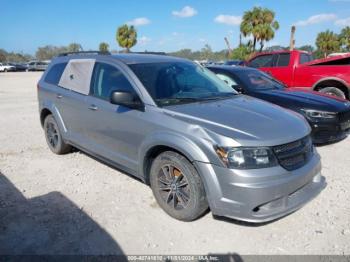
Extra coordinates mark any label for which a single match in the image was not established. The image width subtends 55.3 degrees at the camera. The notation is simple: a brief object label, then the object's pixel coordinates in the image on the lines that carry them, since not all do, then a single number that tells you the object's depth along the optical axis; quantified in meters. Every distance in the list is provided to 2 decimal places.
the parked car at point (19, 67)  52.04
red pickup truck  9.23
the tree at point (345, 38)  54.93
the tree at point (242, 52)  37.09
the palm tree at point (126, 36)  53.84
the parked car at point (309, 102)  5.79
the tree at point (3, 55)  87.38
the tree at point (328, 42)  54.97
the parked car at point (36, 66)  52.81
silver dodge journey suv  3.14
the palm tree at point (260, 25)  37.66
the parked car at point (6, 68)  50.22
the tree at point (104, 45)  64.35
